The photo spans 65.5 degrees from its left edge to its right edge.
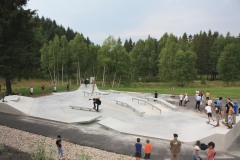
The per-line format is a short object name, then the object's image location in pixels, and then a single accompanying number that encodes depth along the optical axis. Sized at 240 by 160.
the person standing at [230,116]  12.39
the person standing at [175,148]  8.64
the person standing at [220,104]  14.46
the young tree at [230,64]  42.10
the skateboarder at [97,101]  17.08
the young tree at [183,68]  41.66
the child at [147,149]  8.92
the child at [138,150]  9.06
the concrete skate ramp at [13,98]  18.39
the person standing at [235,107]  14.18
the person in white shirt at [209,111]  13.87
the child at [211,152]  7.97
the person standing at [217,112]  12.94
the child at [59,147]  9.59
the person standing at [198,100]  18.13
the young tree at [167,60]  43.28
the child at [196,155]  8.20
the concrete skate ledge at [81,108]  17.49
